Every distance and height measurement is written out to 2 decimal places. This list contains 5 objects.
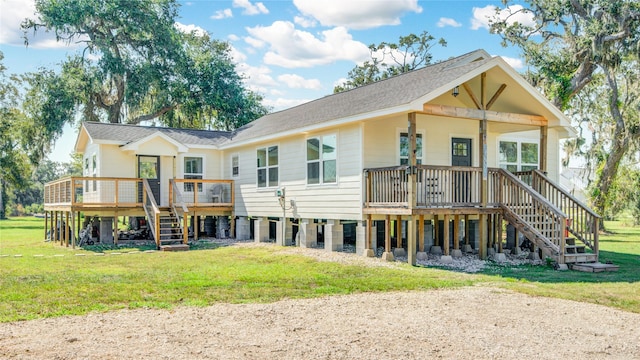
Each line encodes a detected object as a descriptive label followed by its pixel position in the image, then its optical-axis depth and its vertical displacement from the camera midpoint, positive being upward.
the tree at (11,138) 36.19 +3.10
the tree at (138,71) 32.19 +6.60
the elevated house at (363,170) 13.40 +0.47
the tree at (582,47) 23.34 +5.75
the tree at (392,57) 38.03 +8.51
